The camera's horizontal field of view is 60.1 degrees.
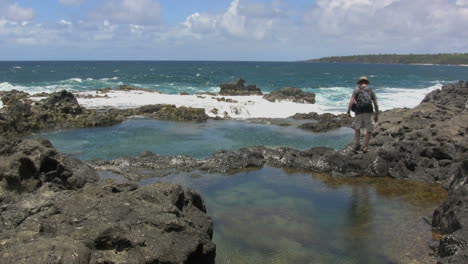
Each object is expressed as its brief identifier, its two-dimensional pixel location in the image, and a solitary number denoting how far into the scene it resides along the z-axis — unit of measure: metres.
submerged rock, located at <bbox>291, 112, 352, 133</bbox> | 22.51
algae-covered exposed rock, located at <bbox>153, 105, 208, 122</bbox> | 26.68
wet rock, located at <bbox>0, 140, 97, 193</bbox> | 7.35
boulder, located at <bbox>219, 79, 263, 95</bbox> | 42.66
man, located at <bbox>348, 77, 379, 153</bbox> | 11.63
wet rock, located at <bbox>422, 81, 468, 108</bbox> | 26.16
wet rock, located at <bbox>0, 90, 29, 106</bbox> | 30.90
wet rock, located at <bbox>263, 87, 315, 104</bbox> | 36.53
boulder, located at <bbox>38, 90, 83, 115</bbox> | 26.70
